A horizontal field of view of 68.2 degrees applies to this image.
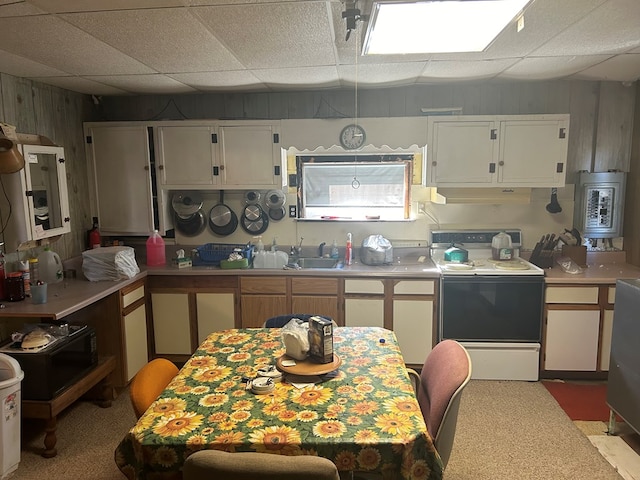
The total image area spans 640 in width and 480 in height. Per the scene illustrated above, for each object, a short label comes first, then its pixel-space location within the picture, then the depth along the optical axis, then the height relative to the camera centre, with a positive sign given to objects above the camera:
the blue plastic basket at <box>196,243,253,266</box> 3.86 -0.59
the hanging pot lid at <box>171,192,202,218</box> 4.07 -0.19
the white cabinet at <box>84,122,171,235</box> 3.84 +0.01
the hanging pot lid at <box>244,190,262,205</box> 4.07 -0.14
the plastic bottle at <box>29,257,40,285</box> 3.19 -0.60
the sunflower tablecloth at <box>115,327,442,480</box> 1.52 -0.83
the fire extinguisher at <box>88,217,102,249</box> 3.90 -0.46
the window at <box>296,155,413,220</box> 3.97 -0.05
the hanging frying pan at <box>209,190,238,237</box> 4.11 -0.31
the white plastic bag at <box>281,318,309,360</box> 2.08 -0.71
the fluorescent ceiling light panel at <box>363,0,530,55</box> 1.72 +0.63
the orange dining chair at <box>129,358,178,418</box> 1.82 -0.82
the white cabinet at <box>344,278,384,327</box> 3.59 -0.93
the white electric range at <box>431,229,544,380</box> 3.45 -1.00
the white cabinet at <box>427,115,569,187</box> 3.58 +0.22
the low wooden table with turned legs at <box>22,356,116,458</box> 2.64 -1.27
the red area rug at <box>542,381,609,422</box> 3.05 -1.51
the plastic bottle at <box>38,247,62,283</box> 3.33 -0.60
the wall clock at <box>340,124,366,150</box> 3.78 +0.35
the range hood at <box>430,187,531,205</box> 3.67 -0.13
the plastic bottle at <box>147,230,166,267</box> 3.90 -0.56
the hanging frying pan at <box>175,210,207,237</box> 4.10 -0.36
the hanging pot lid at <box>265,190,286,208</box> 4.05 -0.15
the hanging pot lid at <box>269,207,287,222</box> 4.08 -0.28
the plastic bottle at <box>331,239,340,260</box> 3.99 -0.60
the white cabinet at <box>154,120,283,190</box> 3.79 +0.21
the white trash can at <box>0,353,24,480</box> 2.41 -1.19
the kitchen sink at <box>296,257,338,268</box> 3.95 -0.68
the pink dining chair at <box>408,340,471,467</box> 1.80 -0.86
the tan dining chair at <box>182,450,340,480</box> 1.29 -0.78
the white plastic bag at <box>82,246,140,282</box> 3.37 -0.60
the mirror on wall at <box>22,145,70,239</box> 3.06 -0.05
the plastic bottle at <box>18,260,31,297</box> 2.98 -0.59
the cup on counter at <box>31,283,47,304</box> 2.79 -0.66
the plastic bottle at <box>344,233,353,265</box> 3.88 -0.60
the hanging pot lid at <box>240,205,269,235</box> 4.09 -0.35
